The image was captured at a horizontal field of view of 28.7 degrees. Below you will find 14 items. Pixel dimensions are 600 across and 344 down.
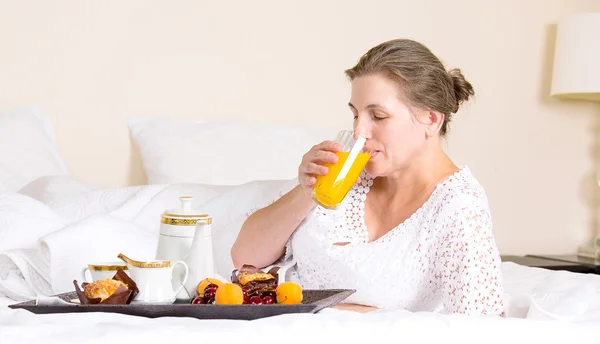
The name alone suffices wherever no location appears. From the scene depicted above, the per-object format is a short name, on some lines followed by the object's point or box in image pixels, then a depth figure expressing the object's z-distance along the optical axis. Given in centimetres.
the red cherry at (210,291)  193
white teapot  201
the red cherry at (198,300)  194
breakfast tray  187
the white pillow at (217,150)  332
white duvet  175
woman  228
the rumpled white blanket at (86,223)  243
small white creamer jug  192
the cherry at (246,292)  194
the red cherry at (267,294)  194
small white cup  197
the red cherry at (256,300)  193
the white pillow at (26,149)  317
